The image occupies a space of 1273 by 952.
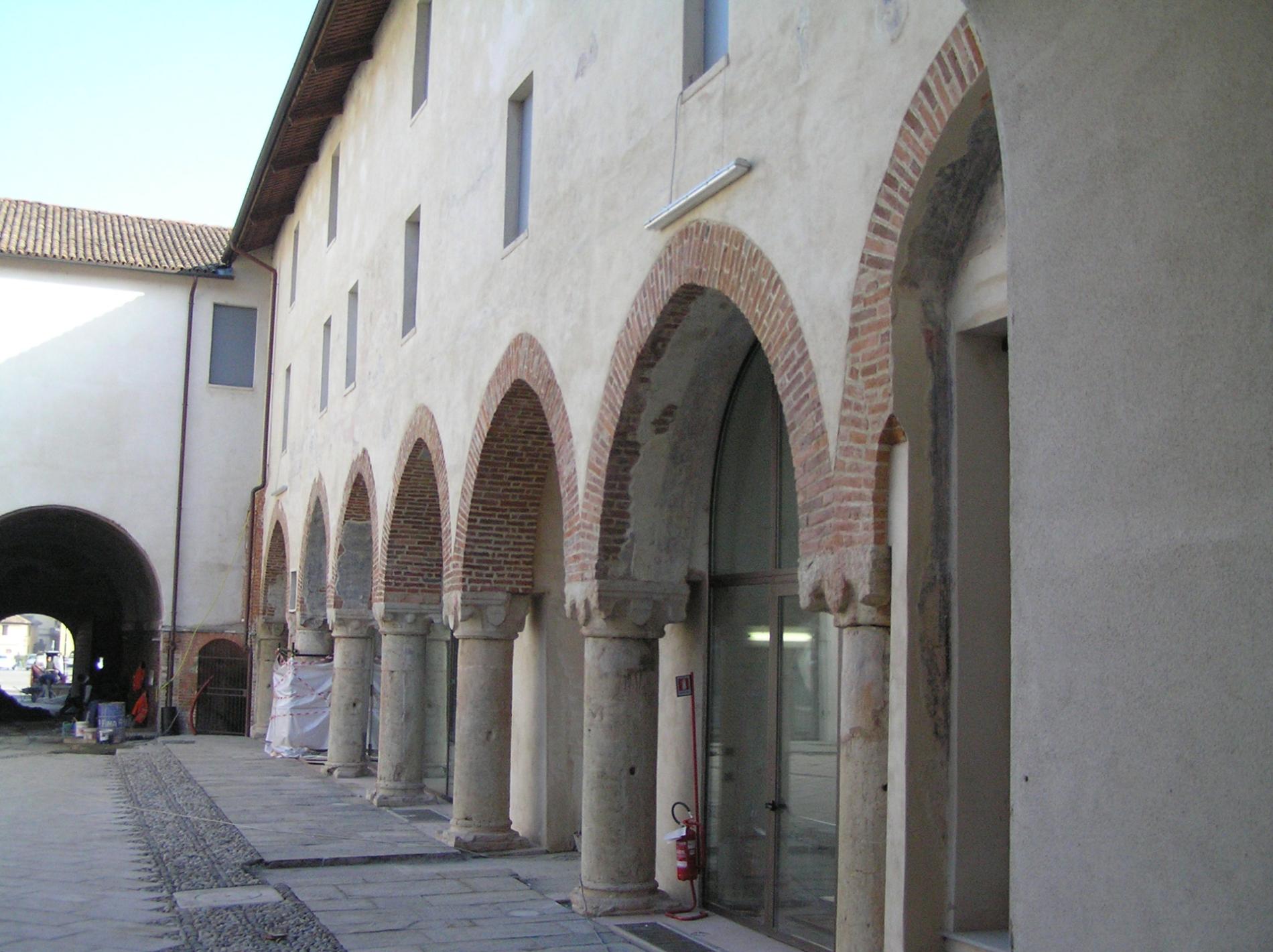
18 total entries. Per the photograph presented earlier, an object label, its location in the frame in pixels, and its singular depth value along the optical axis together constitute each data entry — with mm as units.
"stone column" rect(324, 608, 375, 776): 16172
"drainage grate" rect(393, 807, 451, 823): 12656
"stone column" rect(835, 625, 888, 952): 5457
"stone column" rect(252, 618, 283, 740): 23172
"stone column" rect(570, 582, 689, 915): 8445
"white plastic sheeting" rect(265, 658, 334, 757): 19844
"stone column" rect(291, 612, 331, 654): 19281
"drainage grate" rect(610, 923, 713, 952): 7547
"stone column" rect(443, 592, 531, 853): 11125
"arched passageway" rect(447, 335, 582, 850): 11078
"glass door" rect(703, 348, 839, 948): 7625
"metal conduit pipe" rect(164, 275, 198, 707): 23719
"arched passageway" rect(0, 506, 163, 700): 25781
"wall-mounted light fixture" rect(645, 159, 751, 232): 6887
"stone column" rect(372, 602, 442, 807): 13648
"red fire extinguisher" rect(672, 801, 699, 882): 8484
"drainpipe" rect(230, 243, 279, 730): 24266
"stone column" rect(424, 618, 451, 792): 15750
